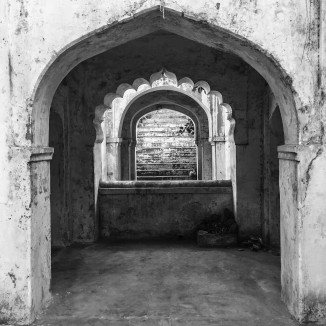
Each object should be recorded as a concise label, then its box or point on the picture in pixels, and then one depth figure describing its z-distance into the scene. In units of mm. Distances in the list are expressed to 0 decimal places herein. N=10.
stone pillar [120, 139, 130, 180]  14445
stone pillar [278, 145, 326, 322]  3629
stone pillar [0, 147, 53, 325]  3672
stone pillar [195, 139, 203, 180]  15062
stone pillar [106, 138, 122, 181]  12962
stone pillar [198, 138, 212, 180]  14609
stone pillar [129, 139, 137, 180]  14773
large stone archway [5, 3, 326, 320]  3674
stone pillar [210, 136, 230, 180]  11922
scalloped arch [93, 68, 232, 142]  12492
